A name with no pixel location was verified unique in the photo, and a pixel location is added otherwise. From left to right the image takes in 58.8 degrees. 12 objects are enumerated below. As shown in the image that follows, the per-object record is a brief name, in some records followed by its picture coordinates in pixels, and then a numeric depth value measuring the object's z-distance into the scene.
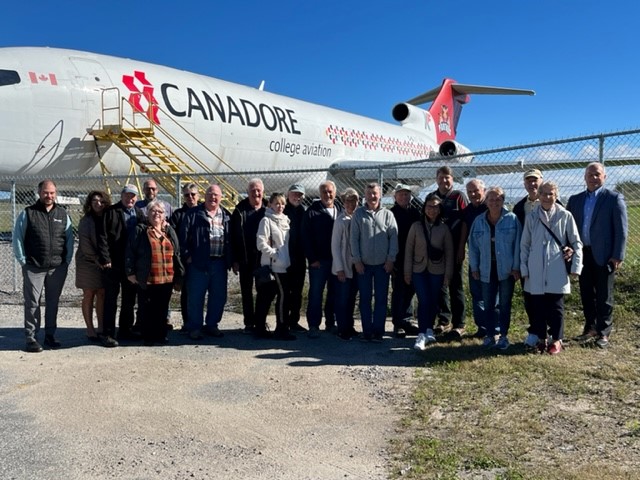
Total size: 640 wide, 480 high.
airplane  11.73
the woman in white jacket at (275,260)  6.32
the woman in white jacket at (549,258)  5.46
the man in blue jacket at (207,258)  6.49
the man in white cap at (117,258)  6.14
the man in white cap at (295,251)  6.53
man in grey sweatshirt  6.12
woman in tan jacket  6.11
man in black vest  5.85
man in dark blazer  5.66
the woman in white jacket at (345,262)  6.30
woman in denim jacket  5.78
